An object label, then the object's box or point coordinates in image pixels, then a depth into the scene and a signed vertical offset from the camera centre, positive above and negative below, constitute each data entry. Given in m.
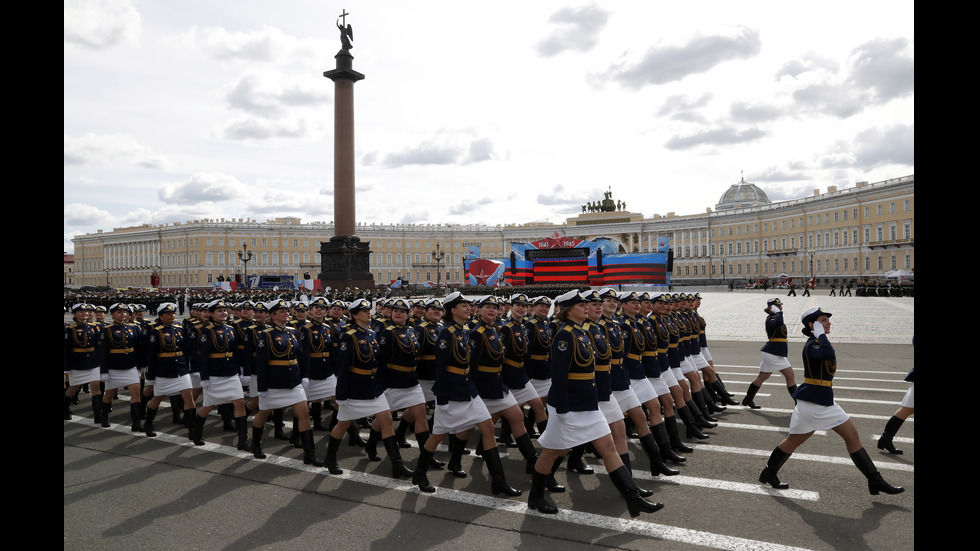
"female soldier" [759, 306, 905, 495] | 6.14 -1.47
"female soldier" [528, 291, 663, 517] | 5.67 -1.38
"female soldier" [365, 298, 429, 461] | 7.52 -1.16
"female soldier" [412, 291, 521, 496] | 6.49 -1.43
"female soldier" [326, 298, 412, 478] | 7.09 -1.41
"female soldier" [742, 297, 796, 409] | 10.47 -1.43
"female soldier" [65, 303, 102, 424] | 10.40 -1.44
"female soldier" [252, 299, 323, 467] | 7.80 -1.33
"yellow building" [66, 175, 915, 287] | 92.94 +5.57
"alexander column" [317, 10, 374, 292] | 40.66 +5.00
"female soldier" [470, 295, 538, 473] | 7.04 -1.07
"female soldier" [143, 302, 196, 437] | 9.25 -1.42
